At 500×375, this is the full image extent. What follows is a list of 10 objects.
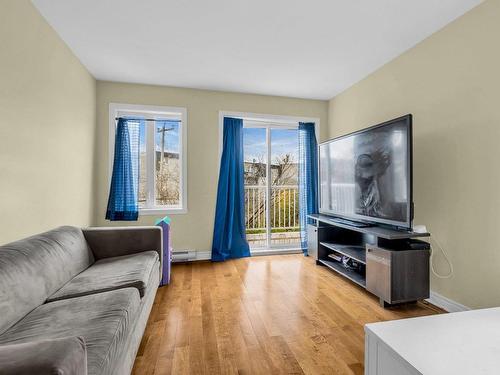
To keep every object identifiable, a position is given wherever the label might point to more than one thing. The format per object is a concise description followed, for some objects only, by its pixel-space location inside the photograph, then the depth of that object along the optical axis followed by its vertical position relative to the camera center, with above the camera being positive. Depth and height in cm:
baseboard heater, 358 -95
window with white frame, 361 +41
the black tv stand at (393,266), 218 -69
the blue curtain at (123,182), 341 +7
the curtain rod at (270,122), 391 +106
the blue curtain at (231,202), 371 -20
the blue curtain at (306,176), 404 +21
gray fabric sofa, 73 -62
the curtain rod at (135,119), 344 +93
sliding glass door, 411 +6
